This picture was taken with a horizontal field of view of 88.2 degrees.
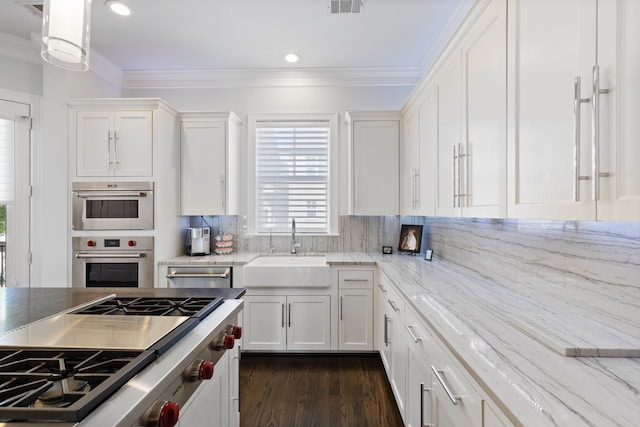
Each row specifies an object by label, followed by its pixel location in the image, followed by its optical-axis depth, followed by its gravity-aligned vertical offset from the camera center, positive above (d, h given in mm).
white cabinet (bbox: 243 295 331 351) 2885 -944
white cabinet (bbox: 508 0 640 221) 824 +317
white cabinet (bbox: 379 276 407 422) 1918 -823
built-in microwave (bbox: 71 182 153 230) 2850 +82
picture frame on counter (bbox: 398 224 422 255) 3201 -226
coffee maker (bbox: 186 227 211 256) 3218 -255
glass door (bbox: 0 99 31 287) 2840 +158
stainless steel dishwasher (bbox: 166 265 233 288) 2891 -534
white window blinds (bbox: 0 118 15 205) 2828 +461
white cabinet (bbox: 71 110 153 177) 2877 +627
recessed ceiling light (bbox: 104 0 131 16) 2368 +1521
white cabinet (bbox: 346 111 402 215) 3205 +533
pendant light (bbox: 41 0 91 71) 1134 +648
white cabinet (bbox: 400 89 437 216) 2340 +462
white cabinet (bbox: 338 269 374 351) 2914 -826
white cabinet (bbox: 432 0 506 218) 1423 +485
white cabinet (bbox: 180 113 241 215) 3197 +495
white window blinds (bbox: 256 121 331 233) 3539 +403
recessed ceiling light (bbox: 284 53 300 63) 3088 +1504
